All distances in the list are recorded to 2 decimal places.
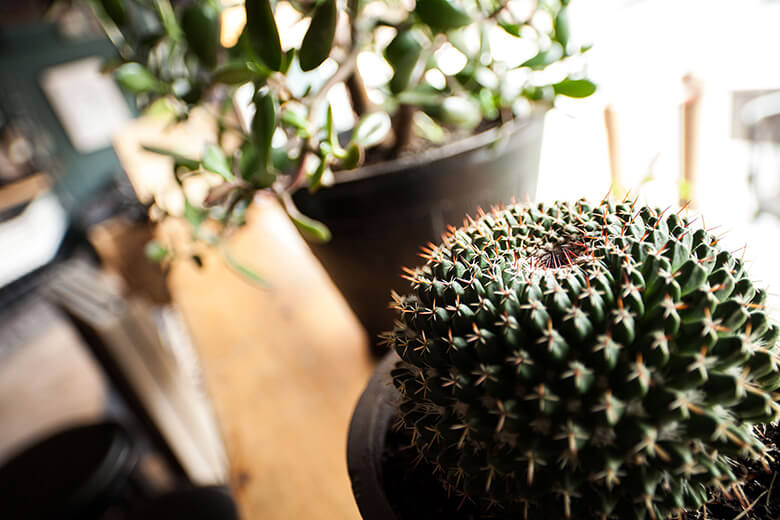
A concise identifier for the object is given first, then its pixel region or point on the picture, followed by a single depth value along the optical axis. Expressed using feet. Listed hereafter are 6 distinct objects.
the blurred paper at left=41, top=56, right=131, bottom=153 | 13.55
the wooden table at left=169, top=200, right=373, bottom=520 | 1.74
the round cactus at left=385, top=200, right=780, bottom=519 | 0.79
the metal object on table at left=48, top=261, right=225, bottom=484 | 2.91
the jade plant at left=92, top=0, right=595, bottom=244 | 1.05
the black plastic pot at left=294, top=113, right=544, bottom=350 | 1.74
